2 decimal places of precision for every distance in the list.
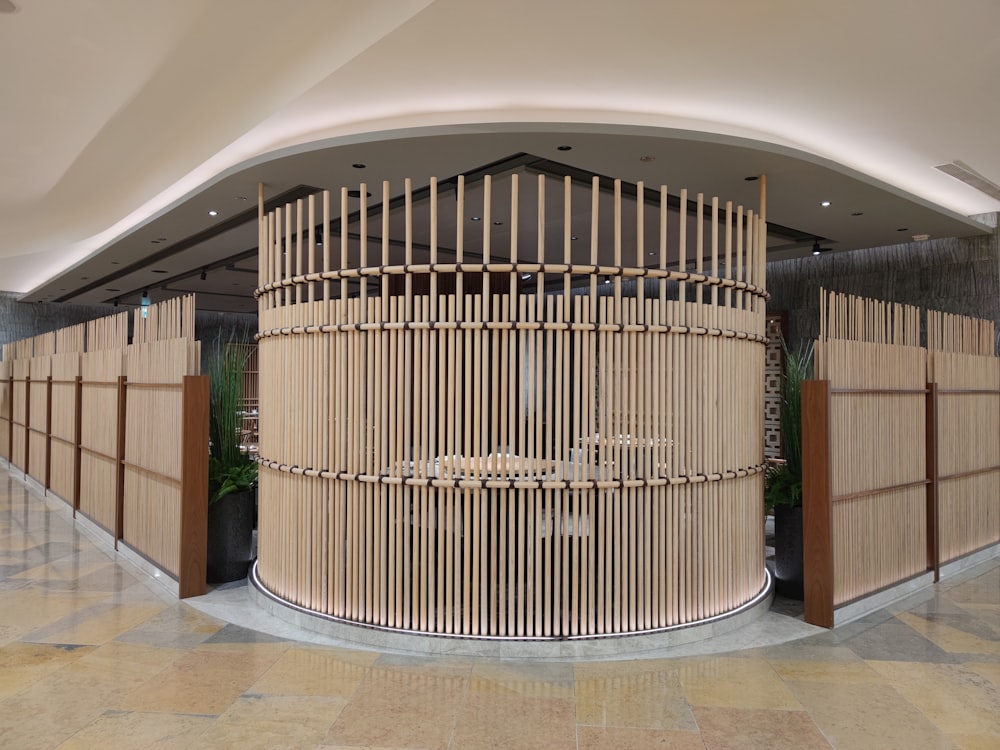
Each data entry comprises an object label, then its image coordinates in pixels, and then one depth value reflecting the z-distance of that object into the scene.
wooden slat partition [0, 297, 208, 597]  4.48
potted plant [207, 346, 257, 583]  4.80
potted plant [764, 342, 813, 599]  4.53
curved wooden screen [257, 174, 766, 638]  3.55
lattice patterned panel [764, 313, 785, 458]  8.78
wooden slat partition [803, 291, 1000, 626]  4.02
